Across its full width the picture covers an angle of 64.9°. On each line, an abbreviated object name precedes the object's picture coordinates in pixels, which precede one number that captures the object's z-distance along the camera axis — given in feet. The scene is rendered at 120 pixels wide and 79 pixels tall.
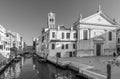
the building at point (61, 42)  77.92
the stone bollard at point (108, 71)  22.86
